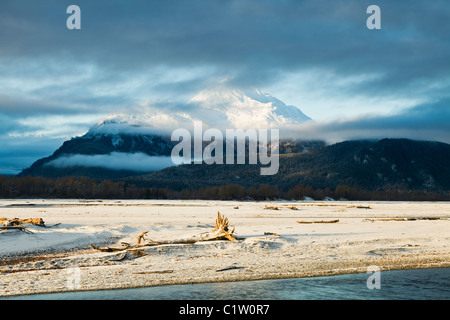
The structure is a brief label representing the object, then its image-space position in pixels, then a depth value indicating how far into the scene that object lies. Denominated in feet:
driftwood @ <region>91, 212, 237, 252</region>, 77.49
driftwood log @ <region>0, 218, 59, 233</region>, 88.22
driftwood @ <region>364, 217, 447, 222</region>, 146.51
